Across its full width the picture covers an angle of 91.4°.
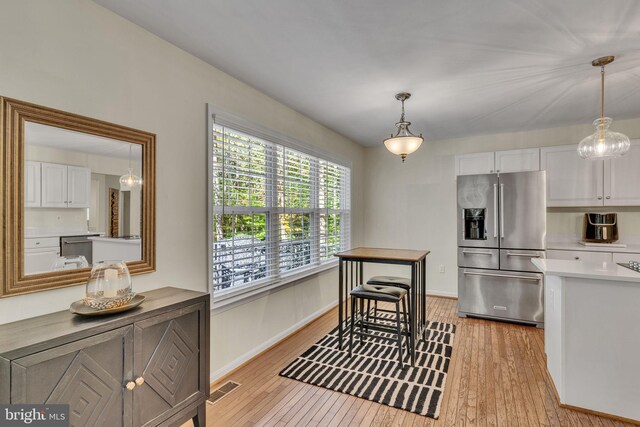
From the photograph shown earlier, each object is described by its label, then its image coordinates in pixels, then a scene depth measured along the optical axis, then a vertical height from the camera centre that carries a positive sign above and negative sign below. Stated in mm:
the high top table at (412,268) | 2803 -531
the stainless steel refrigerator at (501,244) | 3703 -369
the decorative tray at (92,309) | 1461 -453
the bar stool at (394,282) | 3035 -685
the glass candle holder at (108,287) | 1515 -359
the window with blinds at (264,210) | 2617 +48
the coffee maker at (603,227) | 3781 -156
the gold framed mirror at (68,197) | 1440 +98
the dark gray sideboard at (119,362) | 1186 -658
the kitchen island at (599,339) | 2020 -835
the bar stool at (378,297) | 2762 -747
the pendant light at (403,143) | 2807 +652
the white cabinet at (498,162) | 4090 +724
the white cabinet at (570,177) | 3797 +464
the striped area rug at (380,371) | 2310 -1341
